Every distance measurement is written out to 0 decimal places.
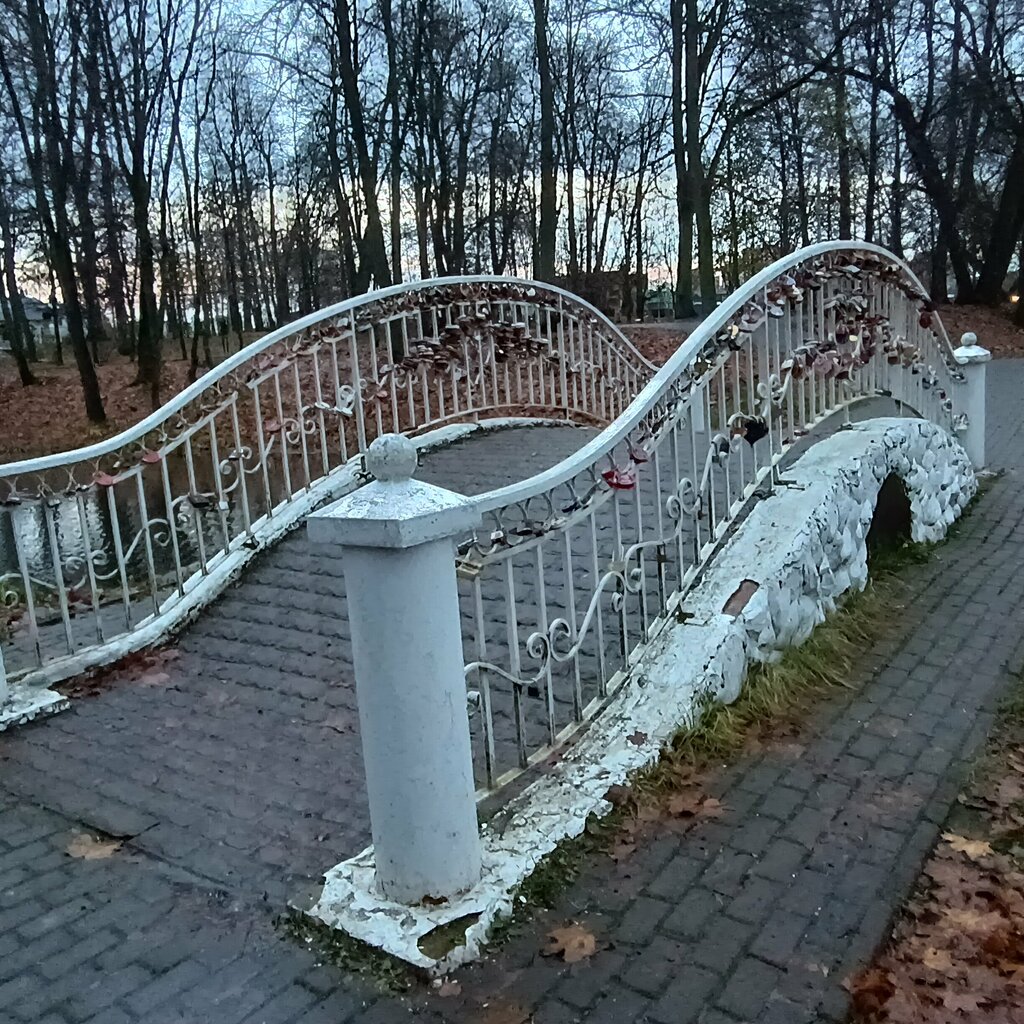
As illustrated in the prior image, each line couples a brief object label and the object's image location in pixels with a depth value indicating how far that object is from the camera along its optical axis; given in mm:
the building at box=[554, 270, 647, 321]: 27598
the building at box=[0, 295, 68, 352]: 34356
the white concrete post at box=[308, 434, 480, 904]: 2453
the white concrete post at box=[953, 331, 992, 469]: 7586
